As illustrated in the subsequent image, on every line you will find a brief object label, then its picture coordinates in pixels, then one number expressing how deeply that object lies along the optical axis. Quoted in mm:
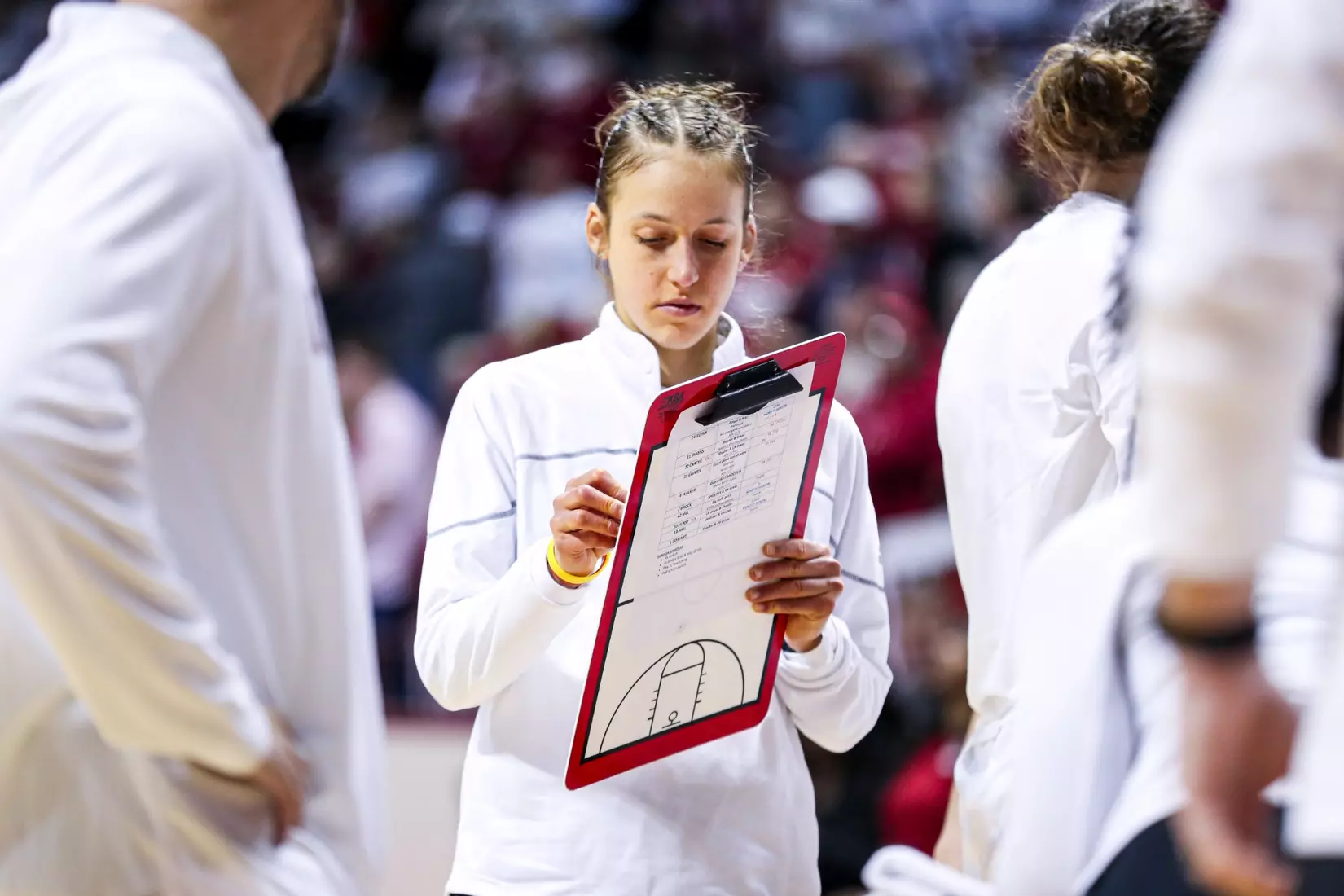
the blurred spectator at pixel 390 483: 14242
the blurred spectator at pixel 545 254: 15562
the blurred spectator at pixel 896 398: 11609
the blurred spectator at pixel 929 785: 8812
